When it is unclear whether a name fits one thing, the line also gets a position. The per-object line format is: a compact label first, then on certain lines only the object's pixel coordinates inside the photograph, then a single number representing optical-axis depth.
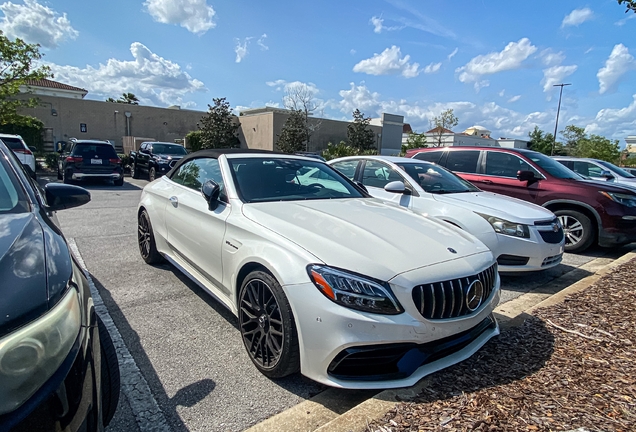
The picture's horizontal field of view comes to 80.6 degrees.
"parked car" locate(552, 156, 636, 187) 11.36
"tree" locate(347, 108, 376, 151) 36.72
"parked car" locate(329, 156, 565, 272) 4.54
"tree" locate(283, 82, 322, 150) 32.95
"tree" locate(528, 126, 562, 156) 52.95
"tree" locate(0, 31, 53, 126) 16.58
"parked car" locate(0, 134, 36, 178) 11.55
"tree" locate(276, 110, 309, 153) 31.03
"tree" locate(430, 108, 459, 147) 47.78
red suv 6.14
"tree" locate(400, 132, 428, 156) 46.82
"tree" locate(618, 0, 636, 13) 4.32
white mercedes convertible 2.21
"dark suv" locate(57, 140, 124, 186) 13.04
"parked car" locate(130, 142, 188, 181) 14.30
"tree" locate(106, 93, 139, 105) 57.75
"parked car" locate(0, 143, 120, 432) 1.12
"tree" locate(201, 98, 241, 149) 30.20
